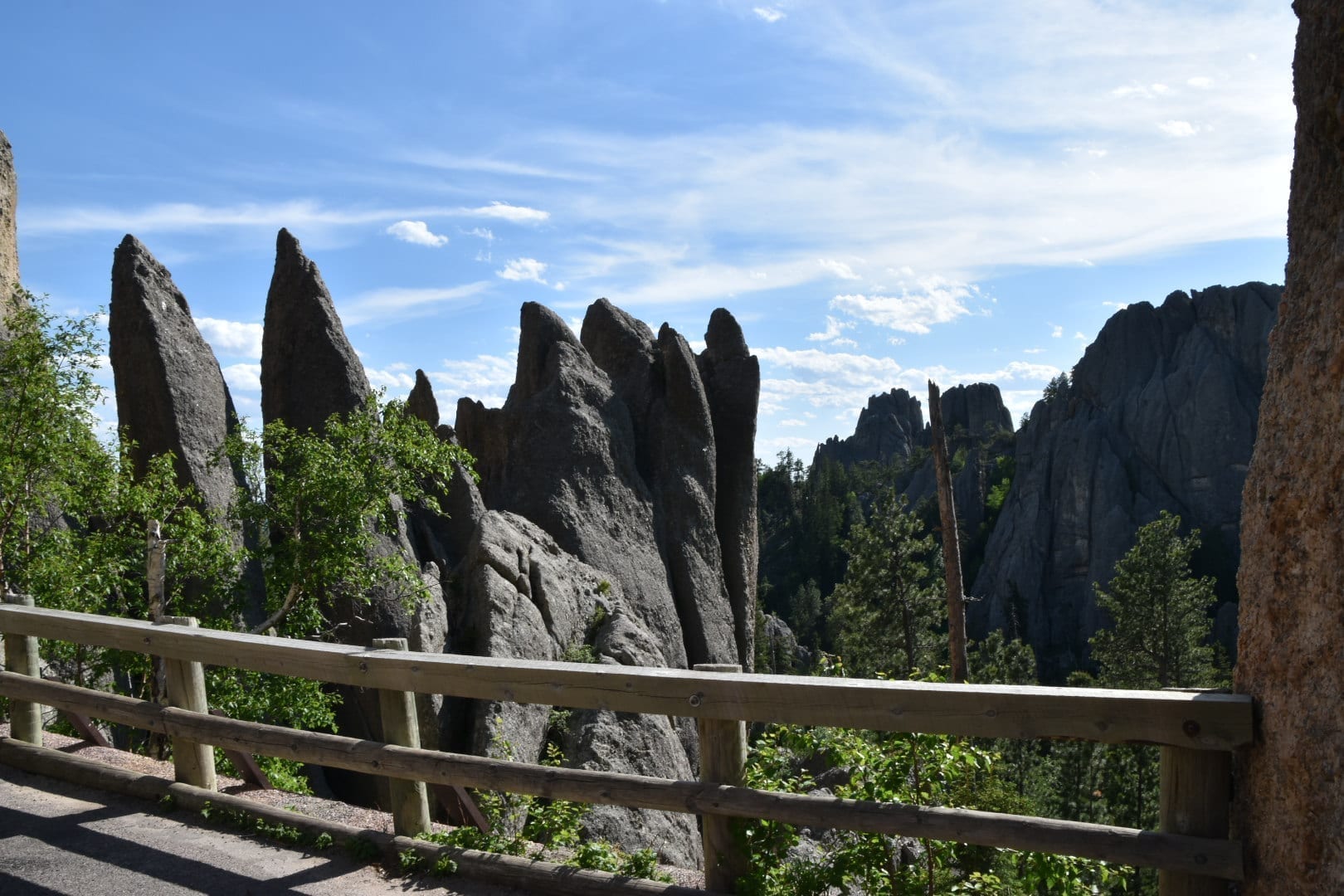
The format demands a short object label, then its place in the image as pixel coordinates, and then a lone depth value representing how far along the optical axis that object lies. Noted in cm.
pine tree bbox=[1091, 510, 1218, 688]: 4225
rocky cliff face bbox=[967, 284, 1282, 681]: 6744
